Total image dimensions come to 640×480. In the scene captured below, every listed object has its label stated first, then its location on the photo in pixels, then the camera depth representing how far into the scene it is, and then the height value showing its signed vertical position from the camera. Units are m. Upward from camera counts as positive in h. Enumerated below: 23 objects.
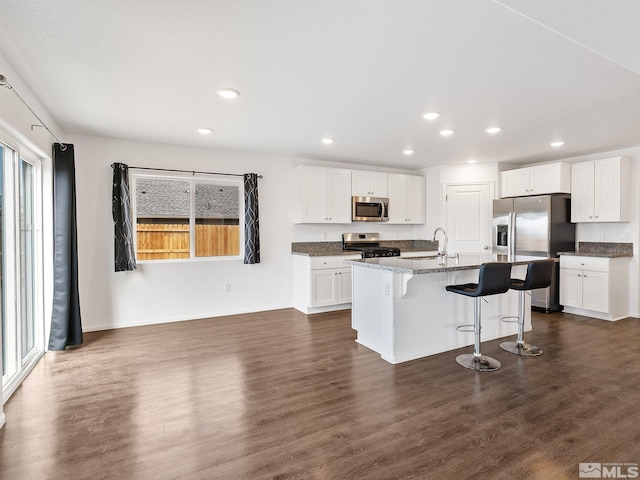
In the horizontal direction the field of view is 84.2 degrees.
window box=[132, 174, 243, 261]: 4.69 +0.27
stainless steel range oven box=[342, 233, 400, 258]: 5.70 -0.18
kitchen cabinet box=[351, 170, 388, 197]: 5.84 +0.86
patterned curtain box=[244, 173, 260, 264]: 5.11 +0.21
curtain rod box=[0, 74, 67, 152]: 2.20 +0.98
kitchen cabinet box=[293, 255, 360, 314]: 5.16 -0.72
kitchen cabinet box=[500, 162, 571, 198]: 5.22 +0.83
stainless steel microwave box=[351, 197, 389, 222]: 5.82 +0.43
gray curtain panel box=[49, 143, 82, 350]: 3.61 -0.10
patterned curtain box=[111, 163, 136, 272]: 4.36 +0.22
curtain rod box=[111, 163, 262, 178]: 4.60 +0.88
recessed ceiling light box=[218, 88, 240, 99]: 2.91 +1.19
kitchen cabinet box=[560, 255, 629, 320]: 4.70 -0.72
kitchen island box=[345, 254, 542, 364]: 3.28 -0.72
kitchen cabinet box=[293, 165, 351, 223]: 5.41 +0.64
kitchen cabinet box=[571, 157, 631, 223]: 4.83 +0.62
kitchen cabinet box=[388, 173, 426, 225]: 6.24 +0.65
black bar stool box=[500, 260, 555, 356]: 3.37 -0.49
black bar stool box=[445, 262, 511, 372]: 2.99 -0.49
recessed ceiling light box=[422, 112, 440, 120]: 3.49 +1.20
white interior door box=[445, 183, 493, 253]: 5.97 +0.31
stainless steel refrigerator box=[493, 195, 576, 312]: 5.16 +0.06
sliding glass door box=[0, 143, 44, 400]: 2.84 -0.27
